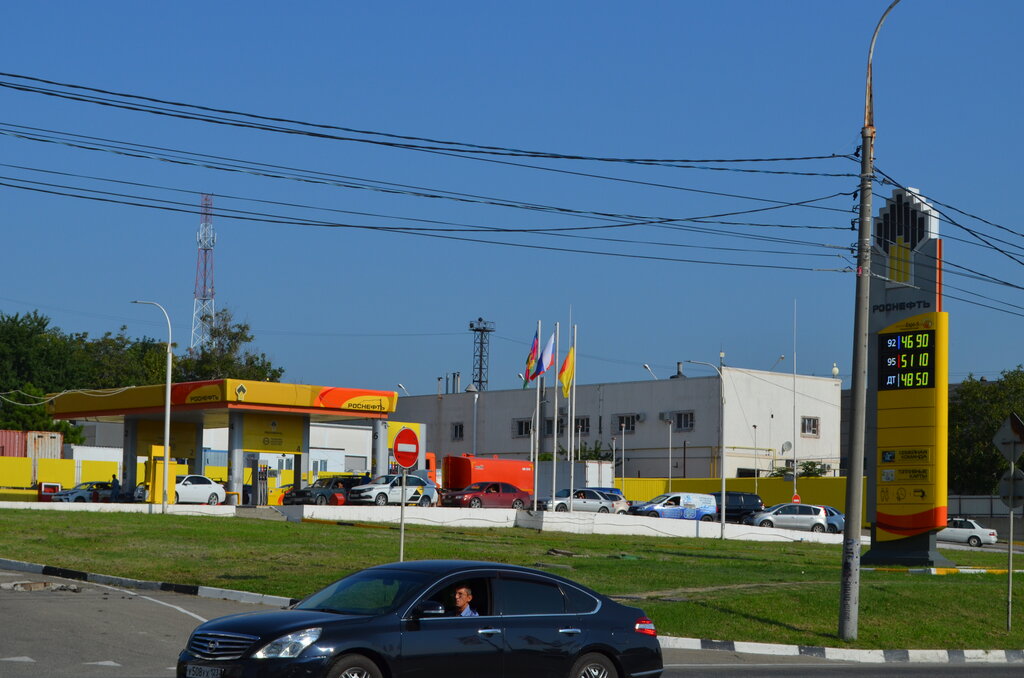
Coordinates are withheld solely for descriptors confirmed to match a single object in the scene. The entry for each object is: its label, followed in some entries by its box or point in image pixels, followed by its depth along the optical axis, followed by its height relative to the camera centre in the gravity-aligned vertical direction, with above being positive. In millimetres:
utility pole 18328 -231
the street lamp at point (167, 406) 41062 +85
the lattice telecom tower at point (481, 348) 117812 +6725
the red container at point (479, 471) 65375 -2925
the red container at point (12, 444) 70438 -2277
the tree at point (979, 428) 76250 +97
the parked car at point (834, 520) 55812 -4341
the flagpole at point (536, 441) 49500 -919
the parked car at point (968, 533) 57975 -4961
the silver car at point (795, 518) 55406 -4229
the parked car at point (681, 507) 56312 -3992
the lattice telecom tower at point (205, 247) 112638 +15496
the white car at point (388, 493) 52500 -3424
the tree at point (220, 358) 97188 +4202
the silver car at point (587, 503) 58750 -4029
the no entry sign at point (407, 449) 21203 -590
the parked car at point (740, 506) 58594 -3964
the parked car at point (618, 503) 58781 -4051
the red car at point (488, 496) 54625 -3605
